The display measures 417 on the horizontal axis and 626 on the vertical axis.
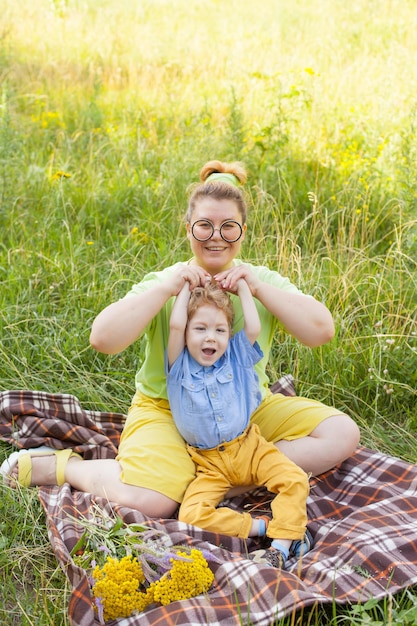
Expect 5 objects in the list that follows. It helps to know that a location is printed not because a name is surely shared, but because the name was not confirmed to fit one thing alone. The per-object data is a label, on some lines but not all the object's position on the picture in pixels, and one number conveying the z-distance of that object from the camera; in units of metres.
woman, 2.88
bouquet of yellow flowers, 2.21
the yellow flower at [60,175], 4.66
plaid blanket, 2.21
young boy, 2.76
